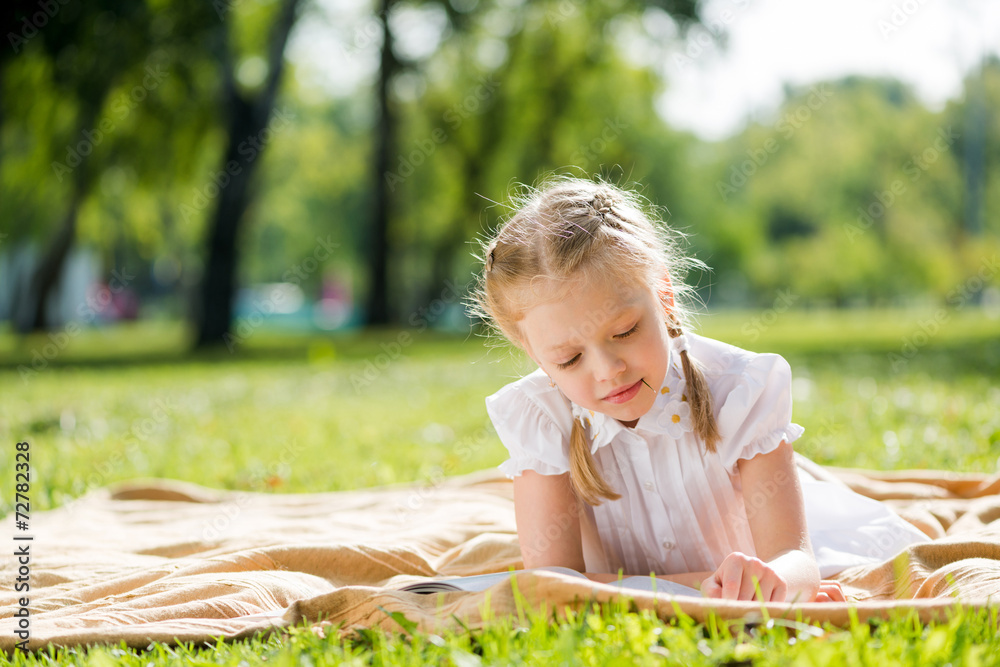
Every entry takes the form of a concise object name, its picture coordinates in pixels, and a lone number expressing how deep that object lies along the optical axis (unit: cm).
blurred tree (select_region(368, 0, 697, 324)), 2309
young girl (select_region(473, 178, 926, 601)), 247
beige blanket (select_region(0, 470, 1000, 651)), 238
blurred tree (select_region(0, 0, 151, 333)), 1322
